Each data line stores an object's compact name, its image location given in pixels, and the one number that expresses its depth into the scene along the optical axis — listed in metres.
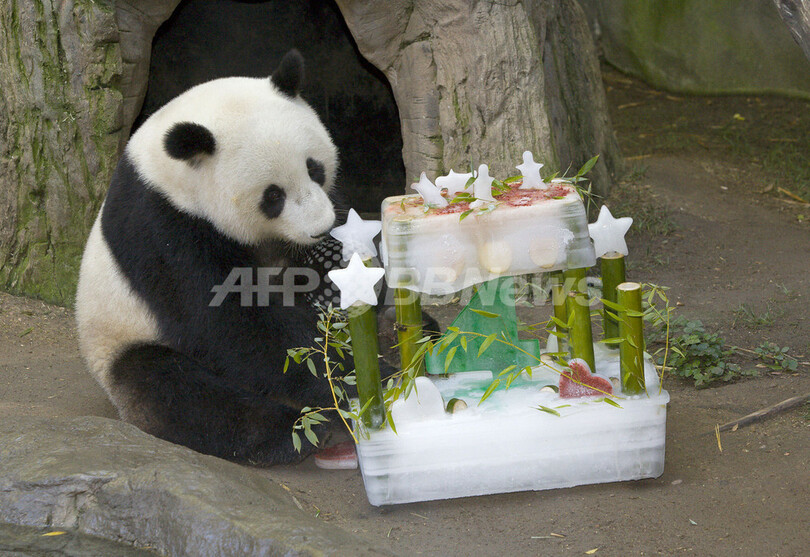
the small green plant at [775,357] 3.66
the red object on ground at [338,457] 3.28
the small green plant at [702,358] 3.70
